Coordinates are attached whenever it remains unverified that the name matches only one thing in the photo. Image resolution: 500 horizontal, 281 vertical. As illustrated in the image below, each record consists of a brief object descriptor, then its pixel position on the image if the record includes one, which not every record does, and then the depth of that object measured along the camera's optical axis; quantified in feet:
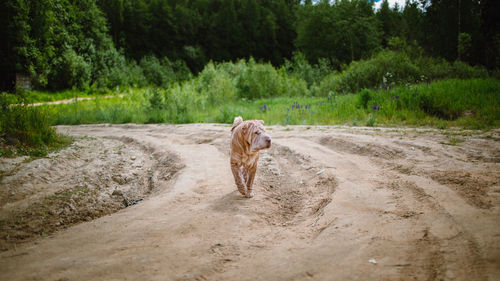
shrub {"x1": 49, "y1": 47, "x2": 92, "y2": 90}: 72.49
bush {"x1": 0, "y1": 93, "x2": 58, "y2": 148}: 19.74
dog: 11.42
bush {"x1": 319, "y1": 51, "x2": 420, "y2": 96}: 45.11
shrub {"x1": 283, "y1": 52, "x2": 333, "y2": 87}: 68.55
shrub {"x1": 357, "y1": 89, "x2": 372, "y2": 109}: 31.84
